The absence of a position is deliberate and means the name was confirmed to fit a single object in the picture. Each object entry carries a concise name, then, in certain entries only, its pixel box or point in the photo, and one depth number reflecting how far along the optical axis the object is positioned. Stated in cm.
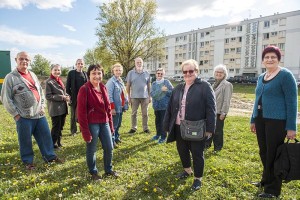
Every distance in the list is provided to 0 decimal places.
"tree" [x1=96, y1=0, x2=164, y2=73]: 3606
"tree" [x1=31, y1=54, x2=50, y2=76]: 7431
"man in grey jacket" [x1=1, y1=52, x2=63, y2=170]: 490
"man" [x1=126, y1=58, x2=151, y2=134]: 803
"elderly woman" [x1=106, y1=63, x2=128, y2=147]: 667
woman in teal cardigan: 373
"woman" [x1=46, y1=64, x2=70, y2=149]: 644
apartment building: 5078
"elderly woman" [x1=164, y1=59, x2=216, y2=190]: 420
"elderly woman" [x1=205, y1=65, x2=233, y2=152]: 601
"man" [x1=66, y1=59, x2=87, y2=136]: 747
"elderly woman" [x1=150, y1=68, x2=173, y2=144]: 727
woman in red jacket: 427
